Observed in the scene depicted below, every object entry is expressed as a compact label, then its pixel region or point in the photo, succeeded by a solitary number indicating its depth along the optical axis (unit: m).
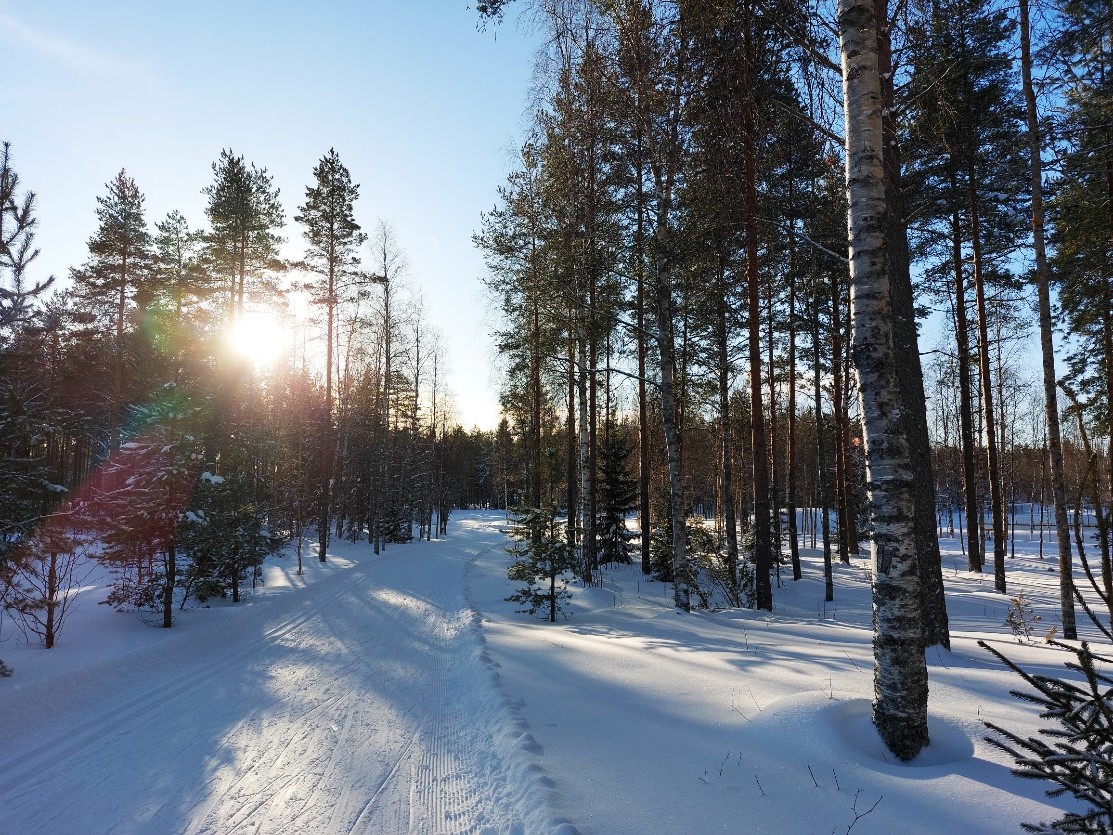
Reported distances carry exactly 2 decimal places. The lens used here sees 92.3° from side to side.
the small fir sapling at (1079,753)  2.06
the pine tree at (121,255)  21.92
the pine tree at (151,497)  9.41
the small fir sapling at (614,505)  18.42
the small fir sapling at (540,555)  10.09
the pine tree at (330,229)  20.50
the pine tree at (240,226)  21.16
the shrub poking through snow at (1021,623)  8.50
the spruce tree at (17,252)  8.04
